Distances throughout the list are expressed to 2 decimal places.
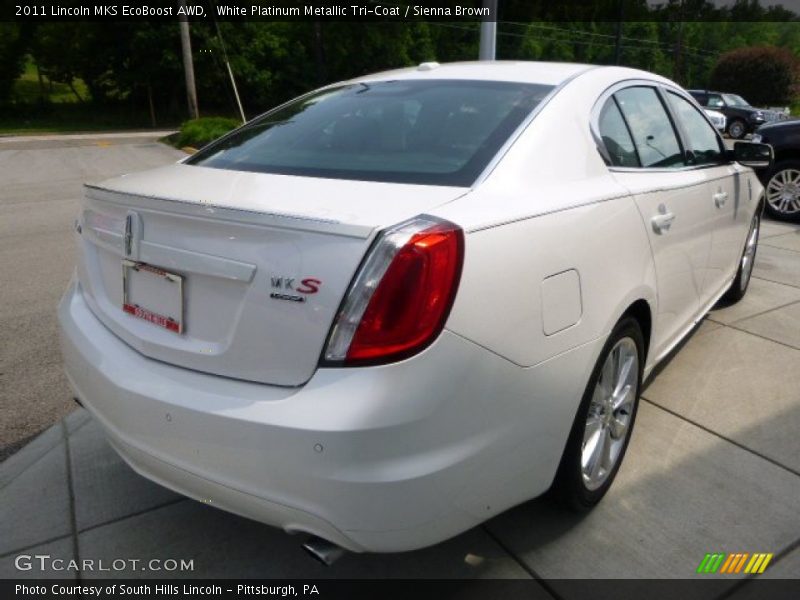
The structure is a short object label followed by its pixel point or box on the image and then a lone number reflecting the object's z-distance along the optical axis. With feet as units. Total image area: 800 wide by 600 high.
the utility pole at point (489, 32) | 31.55
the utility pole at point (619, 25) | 92.05
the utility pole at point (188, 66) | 69.41
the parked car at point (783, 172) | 25.57
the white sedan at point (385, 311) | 5.42
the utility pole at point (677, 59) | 143.13
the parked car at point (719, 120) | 70.79
